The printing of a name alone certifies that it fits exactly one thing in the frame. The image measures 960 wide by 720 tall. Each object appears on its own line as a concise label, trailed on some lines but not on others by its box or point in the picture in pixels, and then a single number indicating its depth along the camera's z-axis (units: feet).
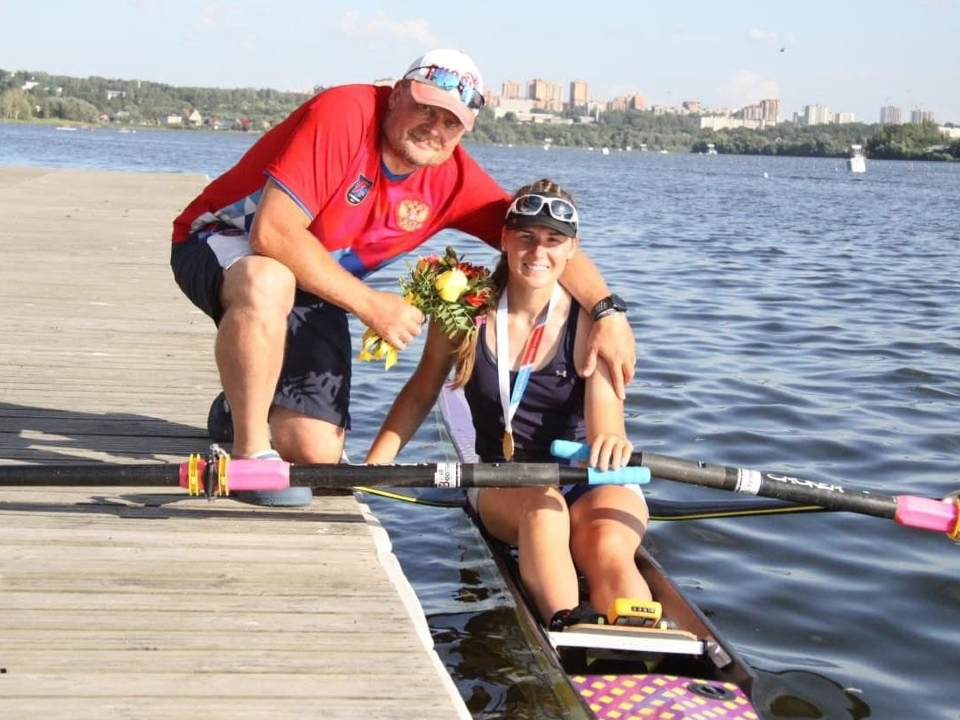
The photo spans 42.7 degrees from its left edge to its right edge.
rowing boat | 13.51
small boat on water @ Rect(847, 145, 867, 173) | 292.06
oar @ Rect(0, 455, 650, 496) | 14.71
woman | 15.83
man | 15.56
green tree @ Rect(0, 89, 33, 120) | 426.10
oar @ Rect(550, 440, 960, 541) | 15.53
